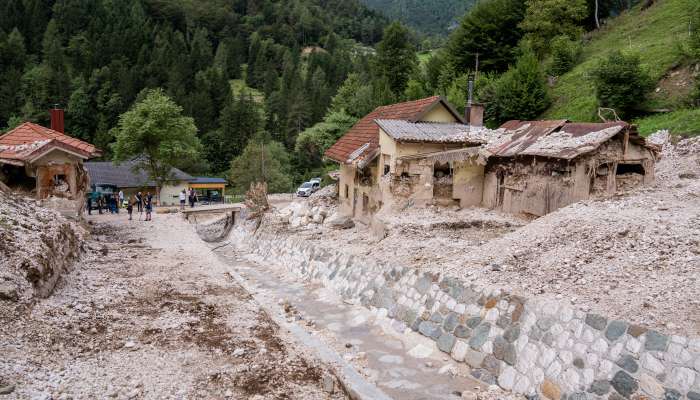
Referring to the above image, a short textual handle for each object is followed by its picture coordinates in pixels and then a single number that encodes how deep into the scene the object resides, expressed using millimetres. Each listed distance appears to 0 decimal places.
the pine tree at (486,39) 43875
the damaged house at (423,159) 18531
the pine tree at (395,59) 49700
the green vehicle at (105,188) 47750
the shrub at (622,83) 26578
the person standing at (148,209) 27859
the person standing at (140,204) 30234
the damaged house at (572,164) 14672
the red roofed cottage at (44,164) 20641
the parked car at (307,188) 45762
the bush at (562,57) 39531
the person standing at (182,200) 34791
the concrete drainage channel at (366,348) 9039
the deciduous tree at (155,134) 34750
